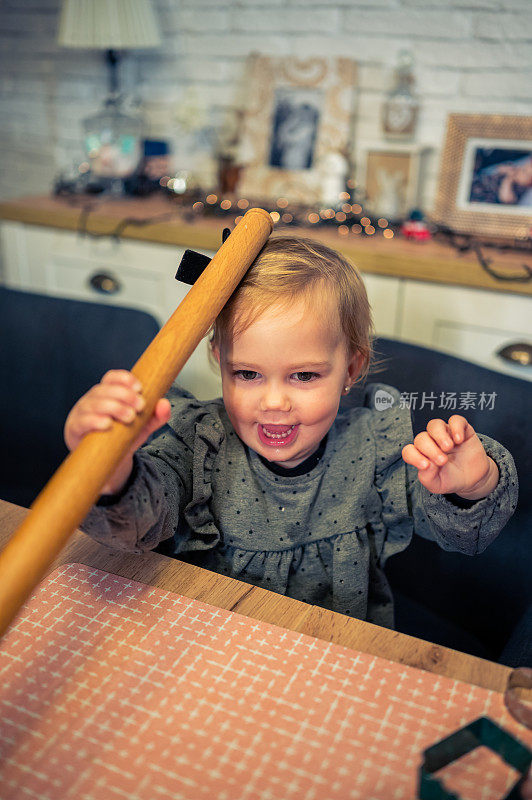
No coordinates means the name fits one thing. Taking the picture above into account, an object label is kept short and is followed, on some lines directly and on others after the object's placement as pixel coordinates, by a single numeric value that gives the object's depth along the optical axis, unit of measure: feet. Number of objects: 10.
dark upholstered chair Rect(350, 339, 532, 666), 2.91
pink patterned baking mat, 1.58
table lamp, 6.41
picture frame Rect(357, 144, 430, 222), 6.16
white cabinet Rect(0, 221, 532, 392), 4.98
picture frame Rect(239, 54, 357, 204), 6.34
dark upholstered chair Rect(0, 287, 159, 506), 4.04
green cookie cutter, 1.54
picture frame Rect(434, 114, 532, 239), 5.50
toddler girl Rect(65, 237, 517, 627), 2.42
